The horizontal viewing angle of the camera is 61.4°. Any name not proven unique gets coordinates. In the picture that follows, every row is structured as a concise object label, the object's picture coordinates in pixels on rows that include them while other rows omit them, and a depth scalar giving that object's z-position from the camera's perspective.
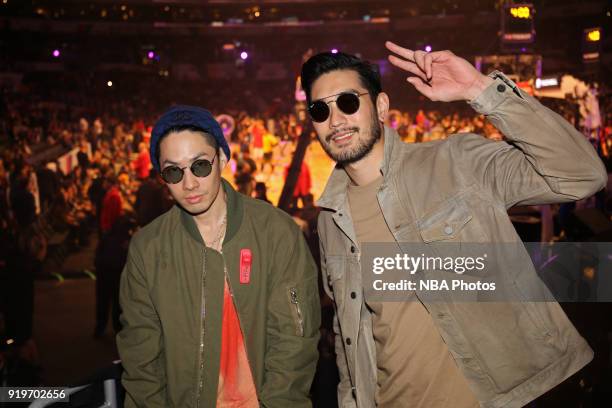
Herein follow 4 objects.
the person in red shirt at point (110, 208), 8.80
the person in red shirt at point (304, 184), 11.52
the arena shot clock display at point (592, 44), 13.55
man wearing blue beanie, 2.41
